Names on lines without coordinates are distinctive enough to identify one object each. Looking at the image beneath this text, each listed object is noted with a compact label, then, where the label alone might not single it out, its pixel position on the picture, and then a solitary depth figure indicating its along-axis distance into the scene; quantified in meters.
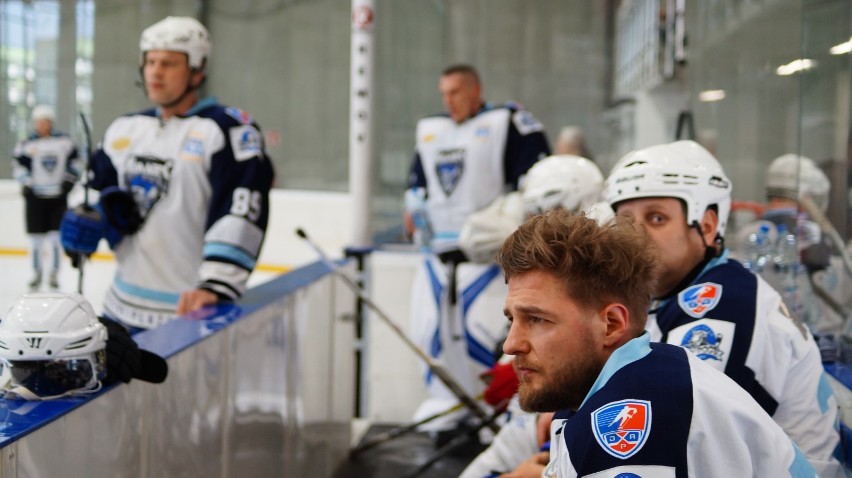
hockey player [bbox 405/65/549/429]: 4.54
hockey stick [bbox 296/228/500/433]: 4.11
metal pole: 5.25
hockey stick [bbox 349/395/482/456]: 4.26
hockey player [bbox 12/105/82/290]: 9.61
